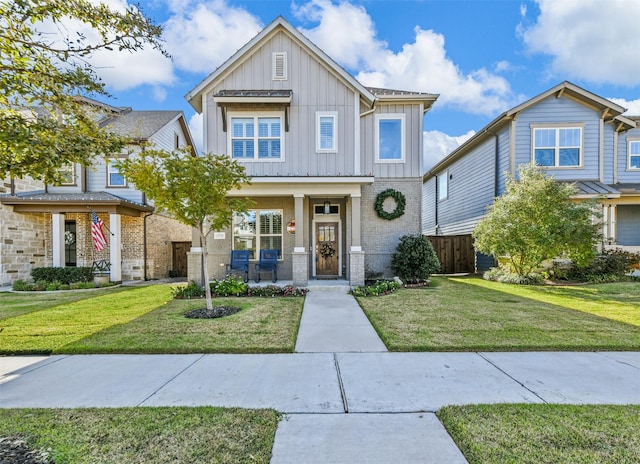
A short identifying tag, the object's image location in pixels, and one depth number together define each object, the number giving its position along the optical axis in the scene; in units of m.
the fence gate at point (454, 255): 14.66
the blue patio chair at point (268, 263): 10.49
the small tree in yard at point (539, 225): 9.91
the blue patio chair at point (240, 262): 10.49
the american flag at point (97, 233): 11.27
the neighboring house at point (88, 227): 12.02
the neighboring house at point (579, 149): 12.51
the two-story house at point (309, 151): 10.04
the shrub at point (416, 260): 10.34
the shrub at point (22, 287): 10.78
